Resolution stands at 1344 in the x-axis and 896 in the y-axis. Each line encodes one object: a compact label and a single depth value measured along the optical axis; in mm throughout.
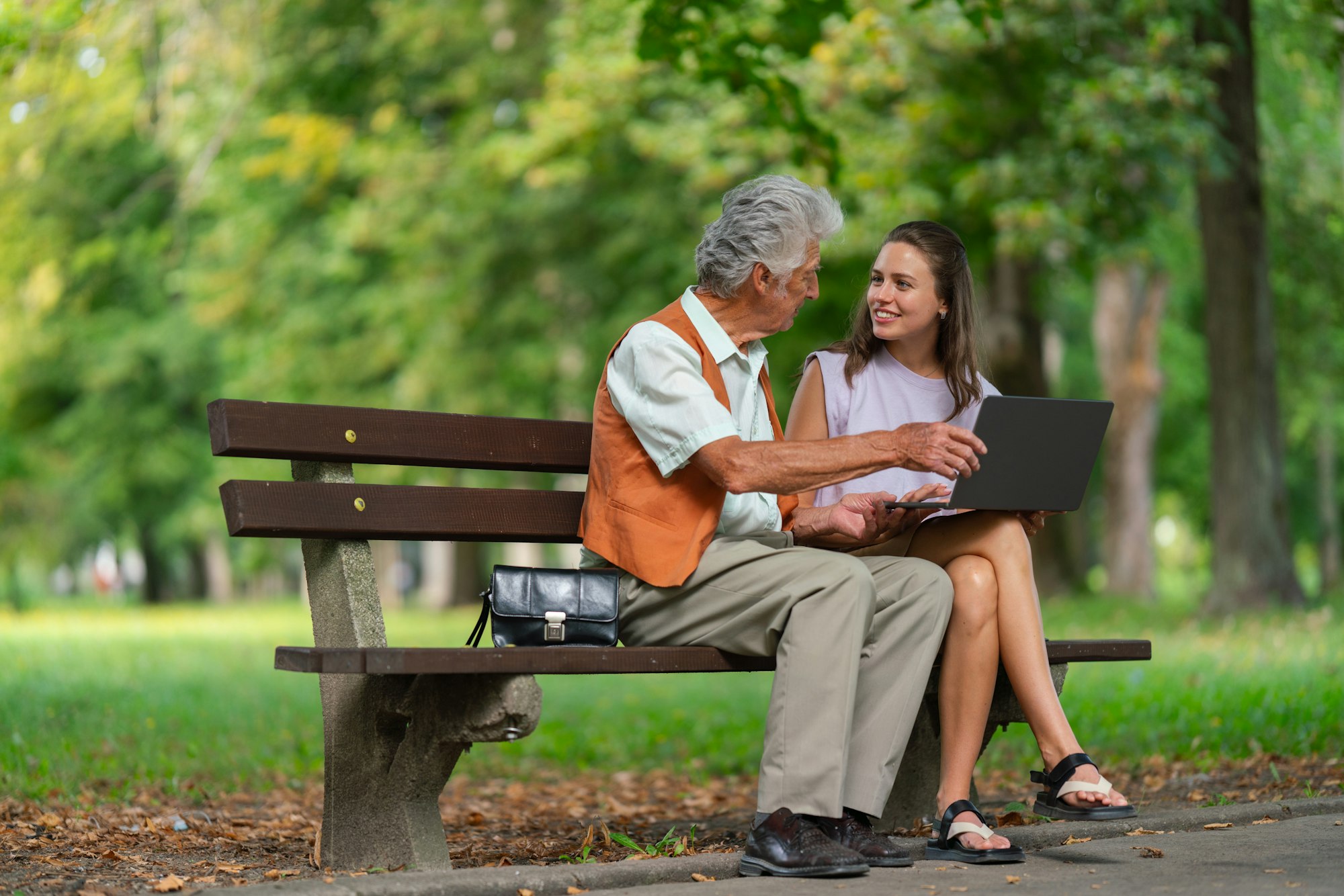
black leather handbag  3549
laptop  3645
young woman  3680
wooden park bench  3299
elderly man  3457
